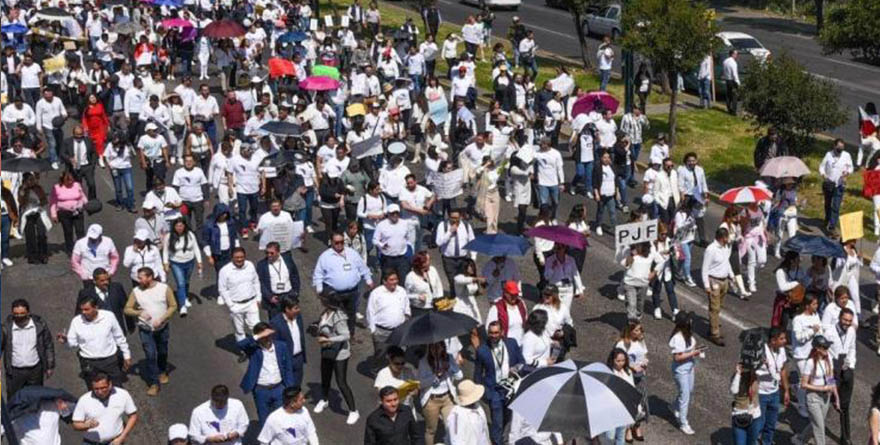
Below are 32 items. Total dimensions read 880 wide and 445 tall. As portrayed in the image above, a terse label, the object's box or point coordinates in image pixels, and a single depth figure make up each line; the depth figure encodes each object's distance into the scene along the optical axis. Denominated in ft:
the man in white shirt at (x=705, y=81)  103.40
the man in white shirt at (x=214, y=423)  38.27
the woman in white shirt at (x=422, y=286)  49.96
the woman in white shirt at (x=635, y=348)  43.93
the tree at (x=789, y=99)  80.48
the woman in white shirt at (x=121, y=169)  70.38
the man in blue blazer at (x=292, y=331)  44.04
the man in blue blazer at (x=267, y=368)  42.06
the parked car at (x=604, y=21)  135.14
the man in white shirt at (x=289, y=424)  37.58
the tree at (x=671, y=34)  88.63
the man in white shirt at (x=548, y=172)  67.62
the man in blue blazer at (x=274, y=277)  51.70
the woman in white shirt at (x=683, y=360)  45.44
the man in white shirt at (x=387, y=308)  47.29
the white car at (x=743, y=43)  113.60
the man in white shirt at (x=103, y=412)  38.42
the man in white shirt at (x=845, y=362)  46.42
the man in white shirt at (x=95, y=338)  44.50
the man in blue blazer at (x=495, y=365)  42.39
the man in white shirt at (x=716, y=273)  55.31
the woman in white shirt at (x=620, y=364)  41.78
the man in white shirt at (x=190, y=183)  63.98
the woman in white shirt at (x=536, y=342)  44.19
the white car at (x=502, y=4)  162.61
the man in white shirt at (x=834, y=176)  71.46
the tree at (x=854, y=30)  88.53
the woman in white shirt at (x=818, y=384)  44.42
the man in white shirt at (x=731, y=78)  102.01
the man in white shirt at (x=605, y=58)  104.78
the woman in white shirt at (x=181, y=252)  55.11
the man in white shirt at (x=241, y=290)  49.42
